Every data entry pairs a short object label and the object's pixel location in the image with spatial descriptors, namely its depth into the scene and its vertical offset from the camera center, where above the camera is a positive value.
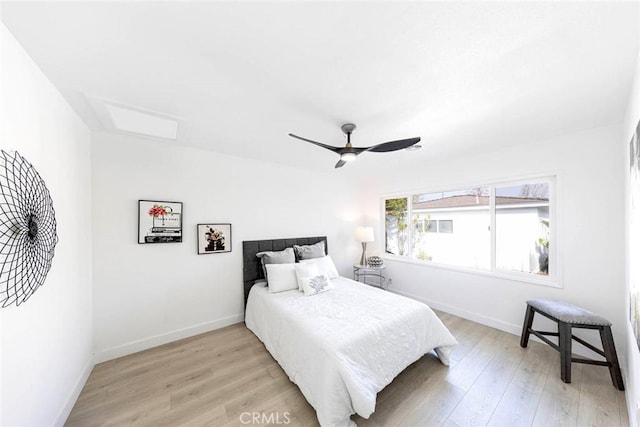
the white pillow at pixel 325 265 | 3.09 -0.76
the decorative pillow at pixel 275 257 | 2.99 -0.61
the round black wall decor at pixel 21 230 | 1.03 -0.08
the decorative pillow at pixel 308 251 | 3.35 -0.59
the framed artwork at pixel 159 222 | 2.41 -0.09
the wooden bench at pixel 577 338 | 1.82 -1.07
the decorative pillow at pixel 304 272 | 2.72 -0.75
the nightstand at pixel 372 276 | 4.00 -1.20
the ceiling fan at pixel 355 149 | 1.91 +0.61
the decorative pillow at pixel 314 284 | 2.61 -0.87
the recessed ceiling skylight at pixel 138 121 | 1.79 +0.87
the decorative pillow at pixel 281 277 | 2.72 -0.81
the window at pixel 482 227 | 2.64 -0.20
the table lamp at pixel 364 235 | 4.06 -0.40
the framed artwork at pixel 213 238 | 2.78 -0.32
